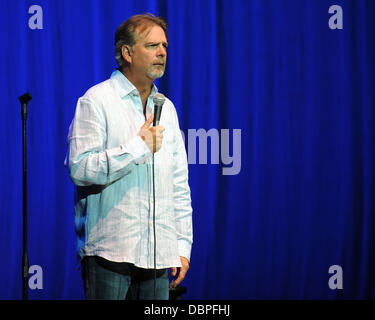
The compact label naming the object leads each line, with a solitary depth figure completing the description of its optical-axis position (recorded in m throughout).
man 4.83
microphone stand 5.30
